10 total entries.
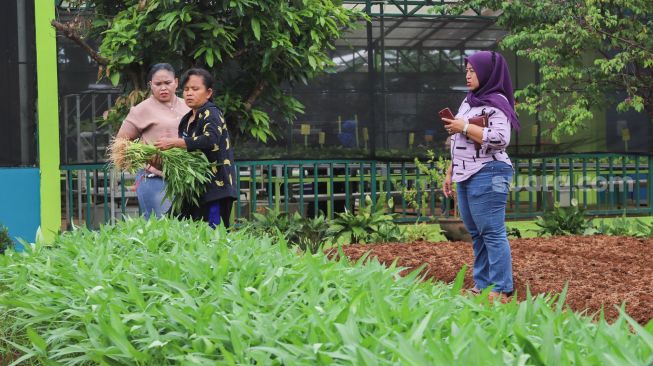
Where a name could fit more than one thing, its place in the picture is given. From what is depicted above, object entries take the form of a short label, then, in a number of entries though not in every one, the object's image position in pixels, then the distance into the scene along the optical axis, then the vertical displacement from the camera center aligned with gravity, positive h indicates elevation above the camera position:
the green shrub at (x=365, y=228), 15.60 -0.96
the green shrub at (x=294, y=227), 14.61 -0.89
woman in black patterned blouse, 10.51 -0.09
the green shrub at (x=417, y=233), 16.53 -1.07
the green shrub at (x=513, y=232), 16.80 -1.10
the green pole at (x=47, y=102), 15.80 +0.28
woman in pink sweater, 11.43 +0.07
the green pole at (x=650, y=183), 23.16 -0.83
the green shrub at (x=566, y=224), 17.16 -1.02
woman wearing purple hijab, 10.03 -0.21
